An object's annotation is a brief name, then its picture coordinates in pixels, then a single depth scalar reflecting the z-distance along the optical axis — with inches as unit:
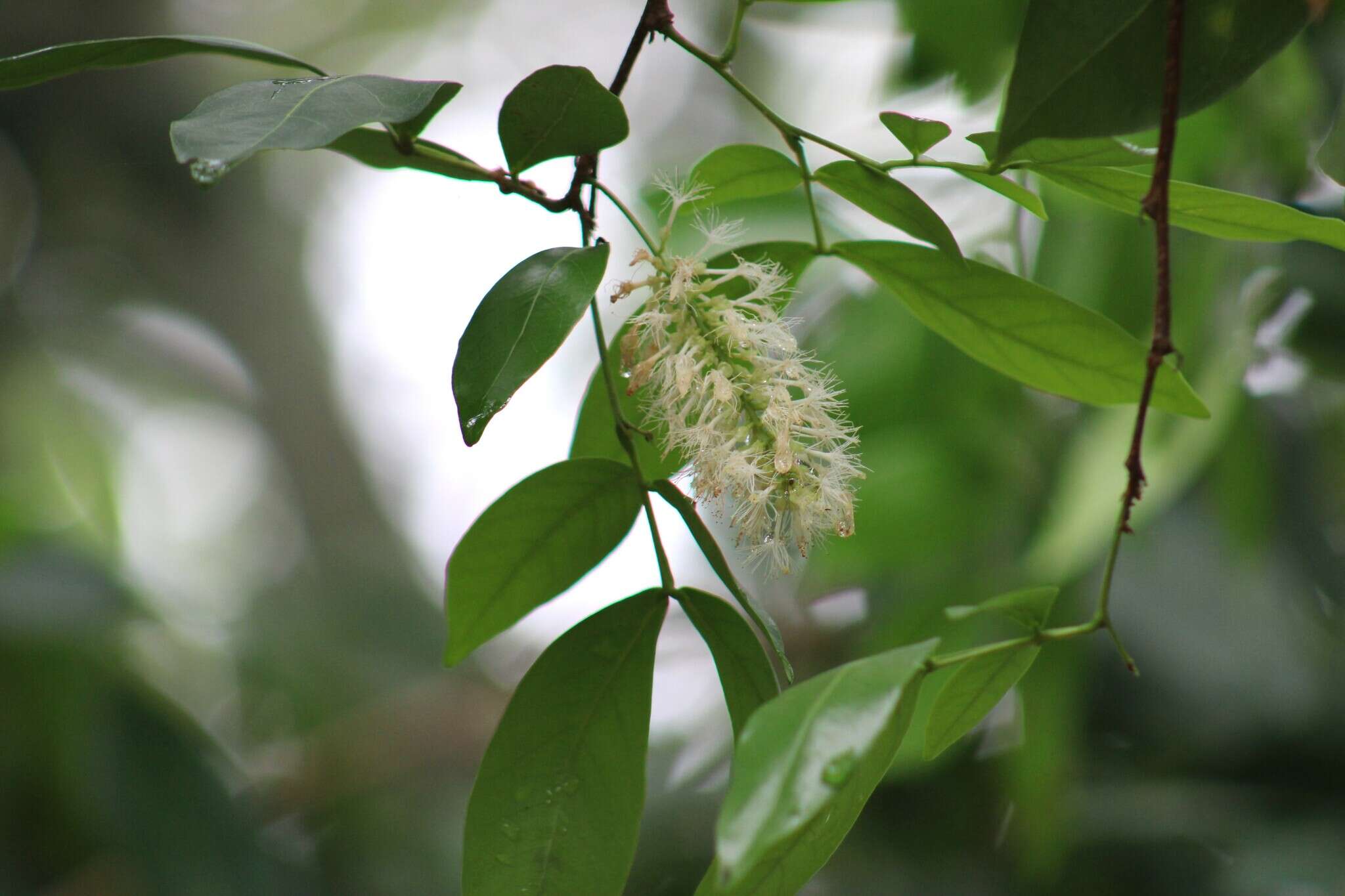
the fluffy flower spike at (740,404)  59.8
